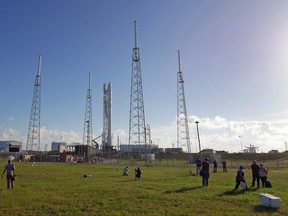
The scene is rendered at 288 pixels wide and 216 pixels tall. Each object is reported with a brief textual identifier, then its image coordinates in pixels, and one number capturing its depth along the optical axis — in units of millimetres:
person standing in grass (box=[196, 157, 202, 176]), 29109
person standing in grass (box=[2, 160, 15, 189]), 18359
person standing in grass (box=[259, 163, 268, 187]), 19875
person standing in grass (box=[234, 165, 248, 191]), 17859
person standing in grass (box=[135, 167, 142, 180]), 25323
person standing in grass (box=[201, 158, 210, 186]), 19578
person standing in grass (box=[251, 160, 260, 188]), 19861
